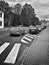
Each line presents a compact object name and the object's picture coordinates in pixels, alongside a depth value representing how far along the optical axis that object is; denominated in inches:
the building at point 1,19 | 1742.1
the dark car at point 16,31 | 682.0
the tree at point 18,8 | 3164.4
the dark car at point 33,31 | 843.4
